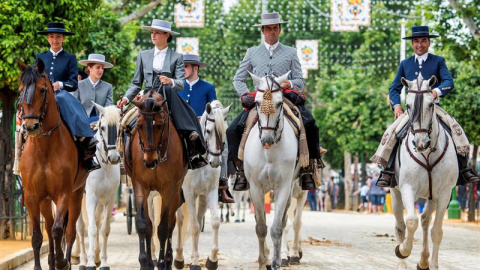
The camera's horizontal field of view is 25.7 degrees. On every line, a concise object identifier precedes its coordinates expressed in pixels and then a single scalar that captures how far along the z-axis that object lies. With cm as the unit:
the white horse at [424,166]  1410
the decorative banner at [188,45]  4347
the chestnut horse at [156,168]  1321
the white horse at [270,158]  1398
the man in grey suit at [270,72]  1538
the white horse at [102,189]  1582
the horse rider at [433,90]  1505
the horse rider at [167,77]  1432
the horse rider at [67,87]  1376
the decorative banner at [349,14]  3753
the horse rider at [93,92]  1742
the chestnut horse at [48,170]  1295
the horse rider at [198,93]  1788
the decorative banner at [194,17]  3697
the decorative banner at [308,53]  4622
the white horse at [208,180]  1648
